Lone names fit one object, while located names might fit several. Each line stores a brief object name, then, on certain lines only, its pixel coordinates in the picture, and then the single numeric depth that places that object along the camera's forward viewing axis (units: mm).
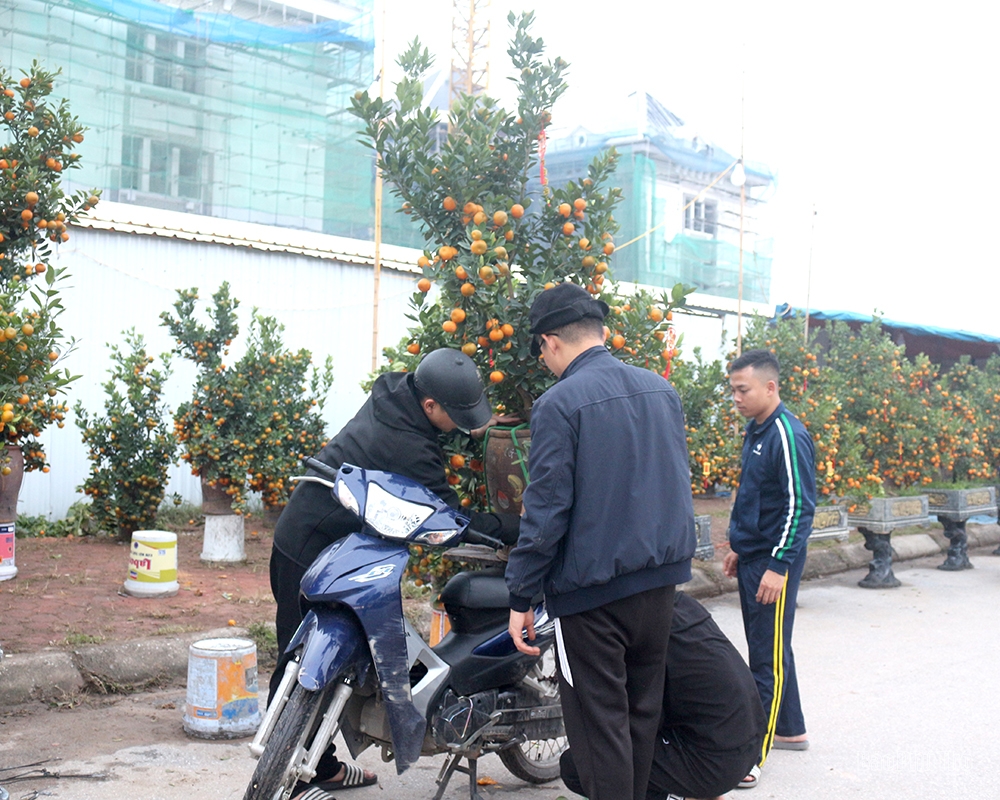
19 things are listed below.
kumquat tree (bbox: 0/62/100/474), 5000
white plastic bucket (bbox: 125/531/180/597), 6688
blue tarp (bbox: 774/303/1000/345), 12442
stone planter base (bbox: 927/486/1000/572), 10141
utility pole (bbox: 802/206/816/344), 12909
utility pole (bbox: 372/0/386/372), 10219
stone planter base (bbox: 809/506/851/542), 8721
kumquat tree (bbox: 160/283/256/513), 8227
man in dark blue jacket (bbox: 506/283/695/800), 2908
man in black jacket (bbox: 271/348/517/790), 3471
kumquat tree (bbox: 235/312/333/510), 8430
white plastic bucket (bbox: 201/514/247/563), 8375
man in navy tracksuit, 4359
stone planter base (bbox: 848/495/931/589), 9172
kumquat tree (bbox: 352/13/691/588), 4148
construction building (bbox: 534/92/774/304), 20172
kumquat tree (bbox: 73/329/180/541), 8750
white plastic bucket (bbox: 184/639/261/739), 4445
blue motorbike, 3055
